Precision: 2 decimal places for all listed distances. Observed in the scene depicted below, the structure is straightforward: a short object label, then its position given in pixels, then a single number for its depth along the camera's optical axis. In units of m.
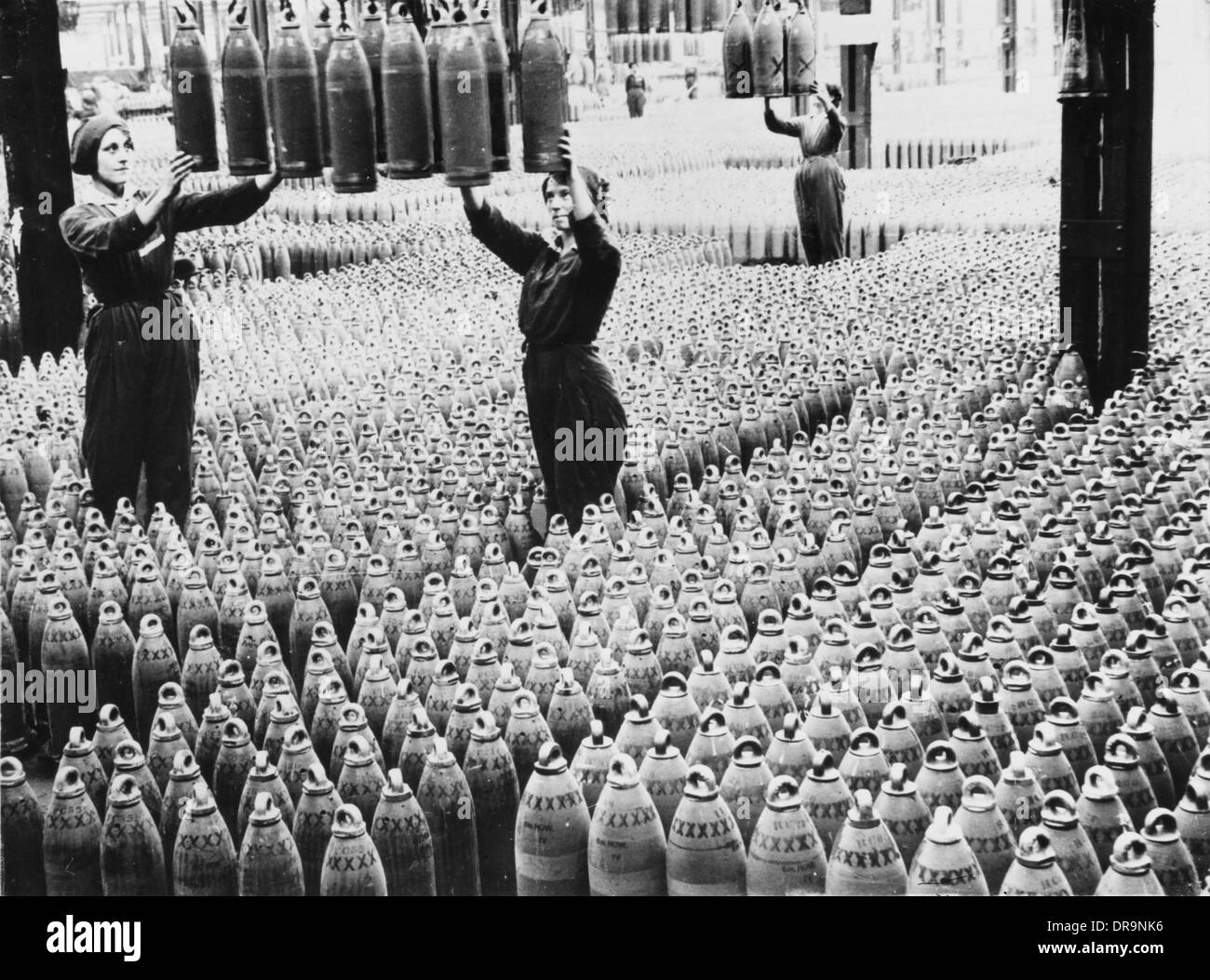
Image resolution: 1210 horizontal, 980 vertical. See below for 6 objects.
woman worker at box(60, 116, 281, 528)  4.36
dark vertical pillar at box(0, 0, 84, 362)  6.49
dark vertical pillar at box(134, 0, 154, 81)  9.18
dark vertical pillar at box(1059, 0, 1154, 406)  6.00
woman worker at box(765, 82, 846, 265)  10.16
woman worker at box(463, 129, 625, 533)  4.23
